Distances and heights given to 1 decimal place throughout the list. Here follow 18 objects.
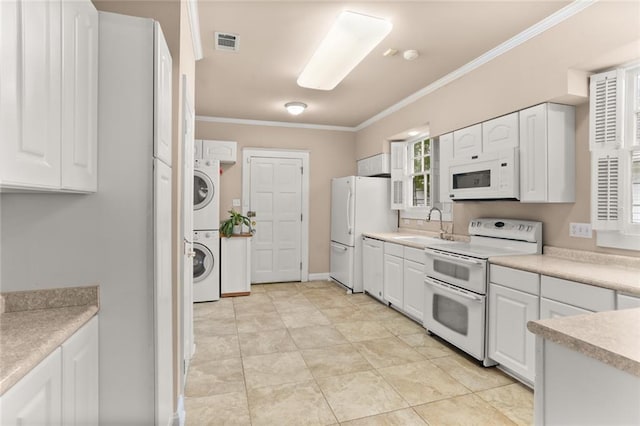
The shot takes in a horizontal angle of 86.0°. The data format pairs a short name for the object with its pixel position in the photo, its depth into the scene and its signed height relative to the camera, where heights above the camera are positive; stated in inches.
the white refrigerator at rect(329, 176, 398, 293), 196.2 -3.4
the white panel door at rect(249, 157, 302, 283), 221.0 -4.1
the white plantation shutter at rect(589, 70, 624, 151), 90.9 +27.9
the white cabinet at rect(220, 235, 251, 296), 187.6 -30.1
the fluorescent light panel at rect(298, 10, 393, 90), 98.3 +51.9
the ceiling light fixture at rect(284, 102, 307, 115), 176.9 +53.8
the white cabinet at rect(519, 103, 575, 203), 102.1 +17.8
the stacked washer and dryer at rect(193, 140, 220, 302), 177.9 -9.0
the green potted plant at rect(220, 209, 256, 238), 187.3 -7.9
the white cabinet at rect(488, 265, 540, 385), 90.2 -29.9
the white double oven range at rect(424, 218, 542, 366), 106.2 -22.1
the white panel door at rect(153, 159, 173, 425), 58.3 -15.6
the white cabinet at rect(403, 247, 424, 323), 139.3 -30.0
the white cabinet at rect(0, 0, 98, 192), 35.3 +14.1
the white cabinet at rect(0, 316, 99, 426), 34.1 -21.3
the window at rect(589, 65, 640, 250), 89.6 +14.1
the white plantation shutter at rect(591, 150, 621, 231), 90.9 +6.0
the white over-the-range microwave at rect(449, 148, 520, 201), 110.5 +12.3
